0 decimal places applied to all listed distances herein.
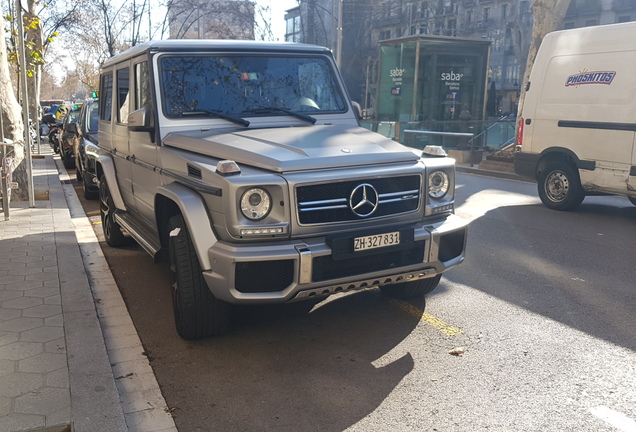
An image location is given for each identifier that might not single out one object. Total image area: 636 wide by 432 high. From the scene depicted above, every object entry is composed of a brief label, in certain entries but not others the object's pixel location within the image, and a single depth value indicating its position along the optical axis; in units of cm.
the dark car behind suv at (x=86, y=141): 1147
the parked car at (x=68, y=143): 1752
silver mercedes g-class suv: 412
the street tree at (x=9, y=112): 986
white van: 909
